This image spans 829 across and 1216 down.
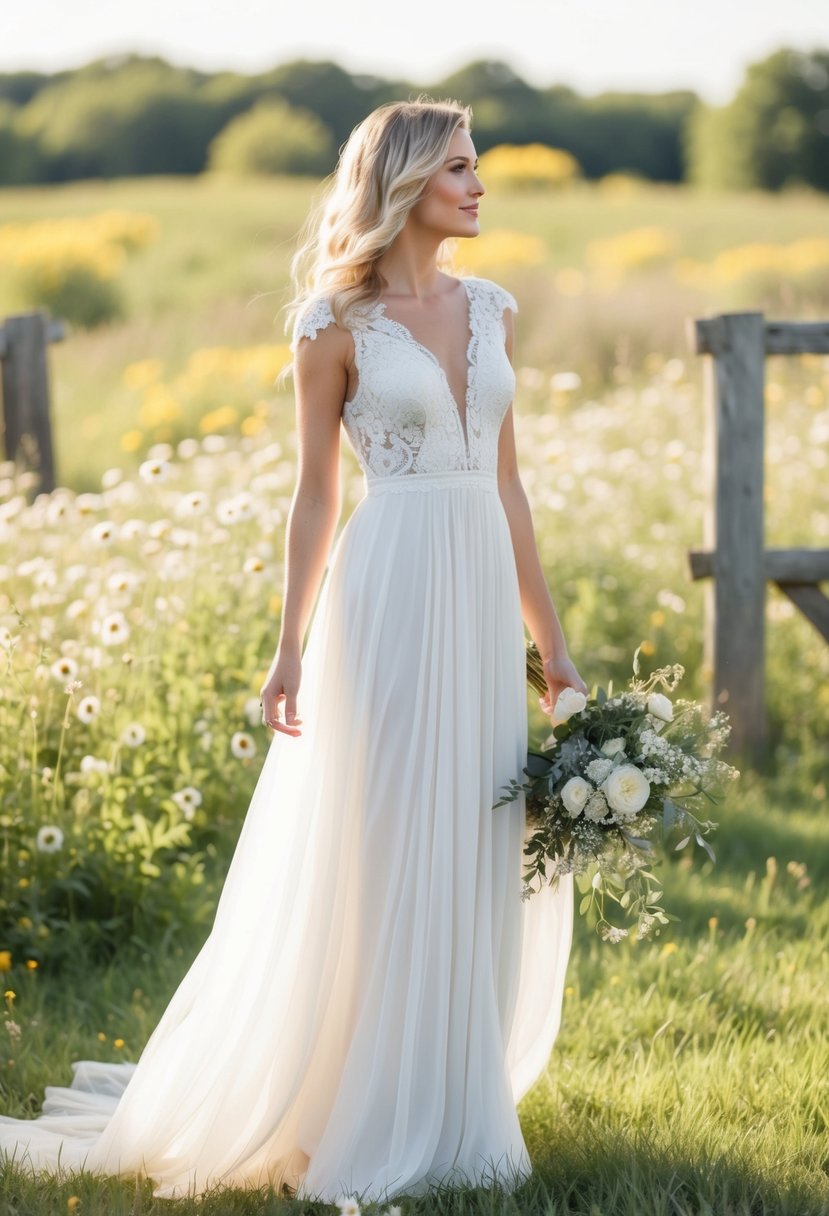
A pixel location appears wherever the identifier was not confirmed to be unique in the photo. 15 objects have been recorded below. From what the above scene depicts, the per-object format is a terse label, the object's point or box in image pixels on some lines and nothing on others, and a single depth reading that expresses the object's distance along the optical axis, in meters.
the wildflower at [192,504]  8.56
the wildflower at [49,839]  7.38
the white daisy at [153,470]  8.24
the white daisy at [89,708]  7.41
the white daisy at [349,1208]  4.75
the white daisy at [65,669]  7.47
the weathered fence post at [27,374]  13.35
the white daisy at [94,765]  7.44
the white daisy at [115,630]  7.75
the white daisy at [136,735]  7.54
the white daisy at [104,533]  8.01
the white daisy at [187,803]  7.50
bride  5.30
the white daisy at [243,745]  7.82
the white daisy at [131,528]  8.33
